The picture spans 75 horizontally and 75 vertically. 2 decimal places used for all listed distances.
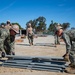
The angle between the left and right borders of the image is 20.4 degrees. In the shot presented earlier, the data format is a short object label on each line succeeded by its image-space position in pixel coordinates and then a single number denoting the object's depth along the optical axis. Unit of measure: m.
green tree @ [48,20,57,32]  103.05
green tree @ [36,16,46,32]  99.31
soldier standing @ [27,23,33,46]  19.85
